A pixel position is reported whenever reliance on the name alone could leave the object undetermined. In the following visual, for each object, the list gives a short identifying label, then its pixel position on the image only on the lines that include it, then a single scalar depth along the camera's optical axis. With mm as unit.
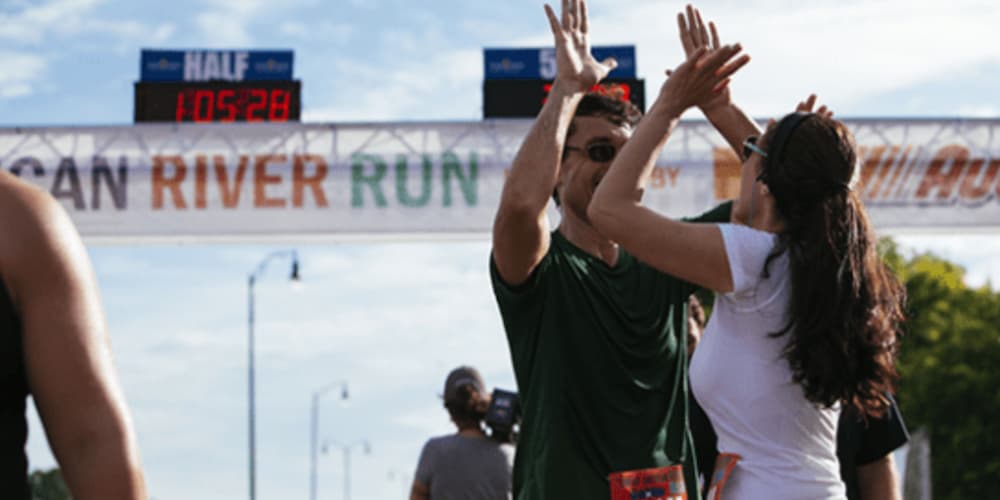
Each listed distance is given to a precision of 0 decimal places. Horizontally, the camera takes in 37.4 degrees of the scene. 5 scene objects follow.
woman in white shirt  3641
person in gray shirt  8141
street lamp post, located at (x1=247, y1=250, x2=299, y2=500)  38188
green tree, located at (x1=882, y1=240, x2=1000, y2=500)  43188
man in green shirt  3873
